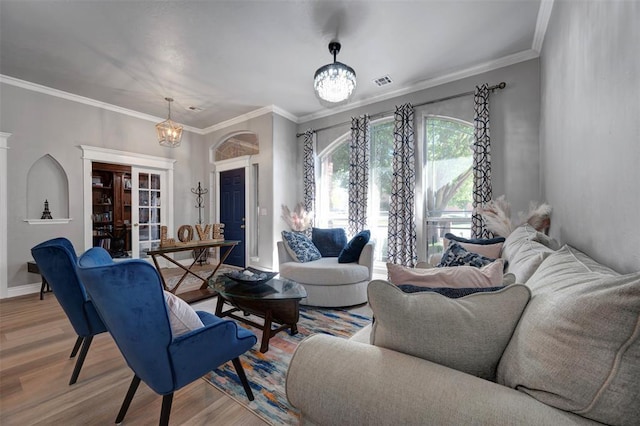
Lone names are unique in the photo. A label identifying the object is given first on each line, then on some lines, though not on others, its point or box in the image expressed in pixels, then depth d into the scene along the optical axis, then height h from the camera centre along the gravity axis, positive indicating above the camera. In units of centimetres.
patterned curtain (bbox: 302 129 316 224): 494 +76
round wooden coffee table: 210 -72
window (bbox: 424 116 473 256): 362 +48
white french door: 495 +10
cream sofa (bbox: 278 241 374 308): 294 -78
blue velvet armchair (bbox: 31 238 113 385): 166 -49
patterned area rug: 152 -111
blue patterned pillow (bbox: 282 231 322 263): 337 -46
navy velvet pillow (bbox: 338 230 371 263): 319 -45
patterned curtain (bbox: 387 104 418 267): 383 +25
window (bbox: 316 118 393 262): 434 +50
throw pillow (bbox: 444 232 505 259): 229 -30
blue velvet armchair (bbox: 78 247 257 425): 106 -51
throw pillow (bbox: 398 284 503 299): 88 -27
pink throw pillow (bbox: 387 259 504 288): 107 -27
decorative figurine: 388 +2
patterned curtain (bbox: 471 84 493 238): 334 +69
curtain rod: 329 +158
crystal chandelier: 265 +133
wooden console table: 311 -45
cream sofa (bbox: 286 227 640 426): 57 -41
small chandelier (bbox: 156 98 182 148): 396 +122
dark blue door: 537 +6
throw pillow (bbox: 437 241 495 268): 174 -32
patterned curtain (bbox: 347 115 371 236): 432 +66
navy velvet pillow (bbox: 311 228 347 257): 383 -42
